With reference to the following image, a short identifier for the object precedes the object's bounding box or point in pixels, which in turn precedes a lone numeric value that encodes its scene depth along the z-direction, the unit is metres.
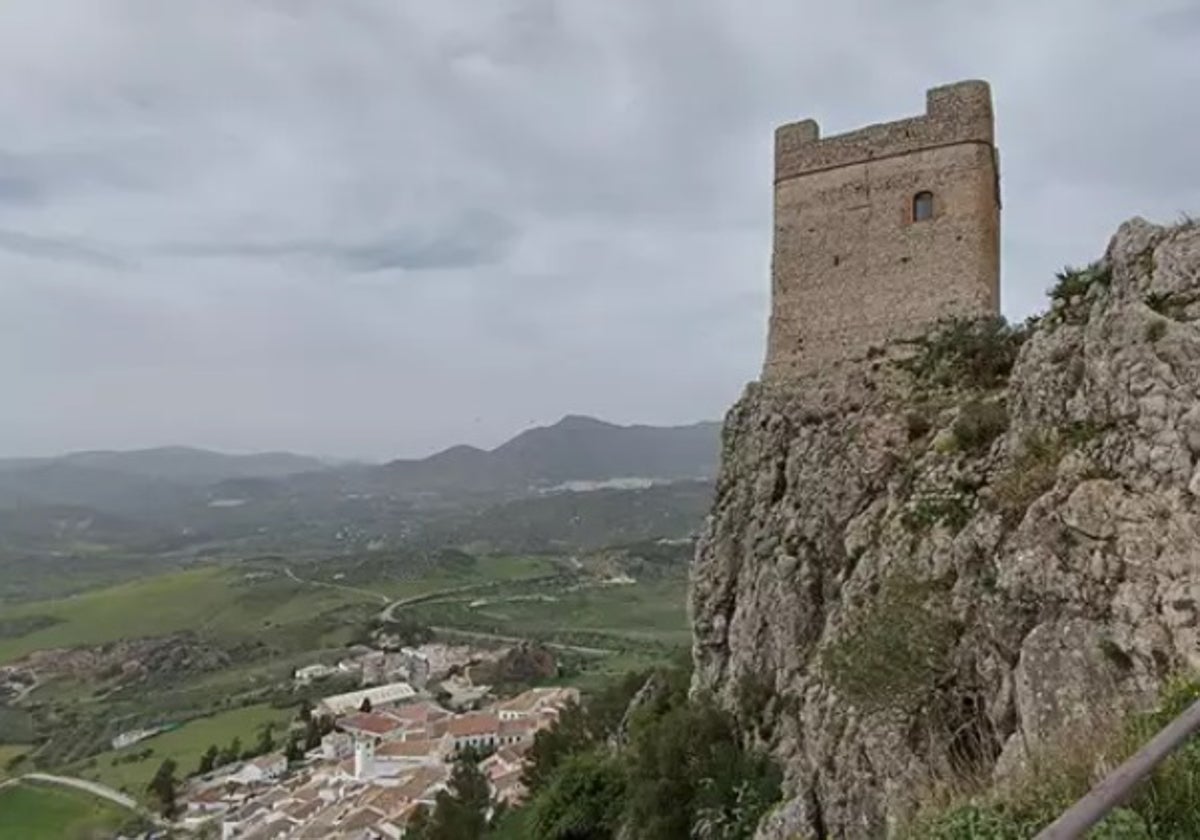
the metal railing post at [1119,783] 3.42
